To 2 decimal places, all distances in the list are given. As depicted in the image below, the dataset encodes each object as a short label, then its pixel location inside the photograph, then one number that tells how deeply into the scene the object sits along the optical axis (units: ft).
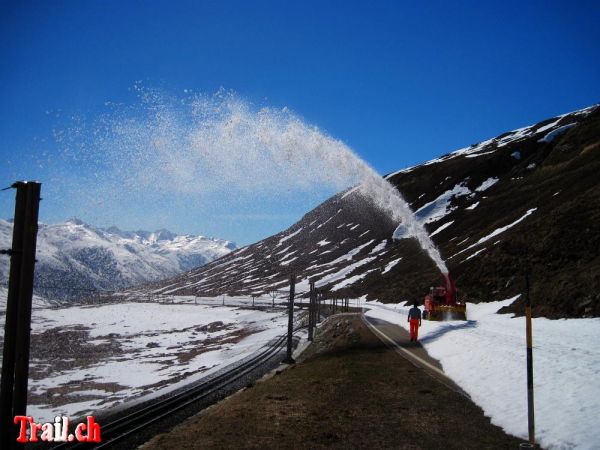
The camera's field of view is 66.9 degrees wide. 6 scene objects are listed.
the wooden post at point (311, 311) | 118.64
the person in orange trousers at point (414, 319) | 72.59
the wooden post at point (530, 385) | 23.38
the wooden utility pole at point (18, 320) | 21.86
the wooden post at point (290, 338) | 87.20
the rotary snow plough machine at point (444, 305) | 98.32
